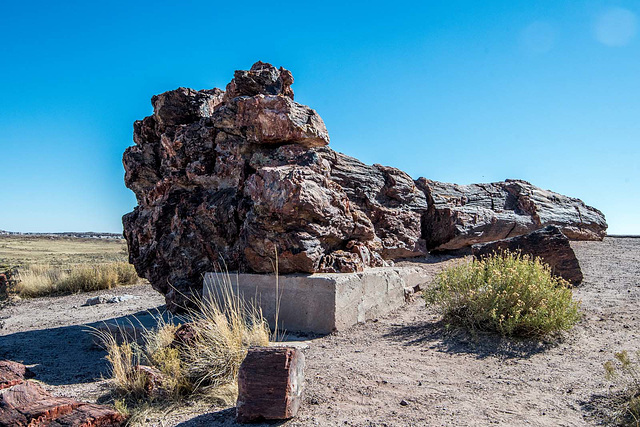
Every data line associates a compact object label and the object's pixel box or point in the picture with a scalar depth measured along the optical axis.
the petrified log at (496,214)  10.45
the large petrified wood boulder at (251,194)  6.17
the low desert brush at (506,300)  5.21
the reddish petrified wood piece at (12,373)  3.88
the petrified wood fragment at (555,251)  8.16
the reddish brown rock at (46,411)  3.08
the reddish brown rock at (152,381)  3.94
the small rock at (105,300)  10.05
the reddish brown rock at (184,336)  4.57
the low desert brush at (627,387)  3.12
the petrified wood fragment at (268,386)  3.27
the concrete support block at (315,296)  5.80
